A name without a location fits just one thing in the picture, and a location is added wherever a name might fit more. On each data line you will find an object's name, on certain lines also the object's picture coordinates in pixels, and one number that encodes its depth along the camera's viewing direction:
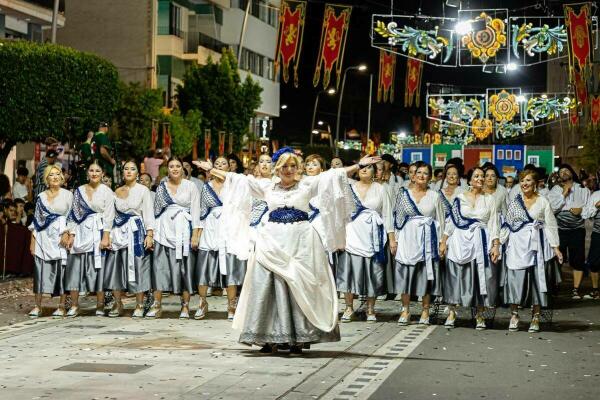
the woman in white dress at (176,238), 16.25
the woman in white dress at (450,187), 16.22
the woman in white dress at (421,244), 15.85
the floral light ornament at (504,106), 44.06
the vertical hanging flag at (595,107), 39.44
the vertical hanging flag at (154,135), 41.25
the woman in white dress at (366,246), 16.22
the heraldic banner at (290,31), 26.33
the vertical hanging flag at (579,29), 25.33
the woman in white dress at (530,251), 15.13
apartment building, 52.28
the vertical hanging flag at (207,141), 46.66
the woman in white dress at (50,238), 16.17
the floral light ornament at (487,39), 27.80
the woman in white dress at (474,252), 15.40
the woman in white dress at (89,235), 16.17
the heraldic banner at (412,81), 33.72
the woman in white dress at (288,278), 12.10
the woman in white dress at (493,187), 15.60
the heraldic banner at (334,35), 27.02
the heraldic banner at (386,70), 31.55
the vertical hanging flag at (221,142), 48.87
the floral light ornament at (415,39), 27.22
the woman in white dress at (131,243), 16.20
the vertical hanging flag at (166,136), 42.88
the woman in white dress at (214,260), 16.22
